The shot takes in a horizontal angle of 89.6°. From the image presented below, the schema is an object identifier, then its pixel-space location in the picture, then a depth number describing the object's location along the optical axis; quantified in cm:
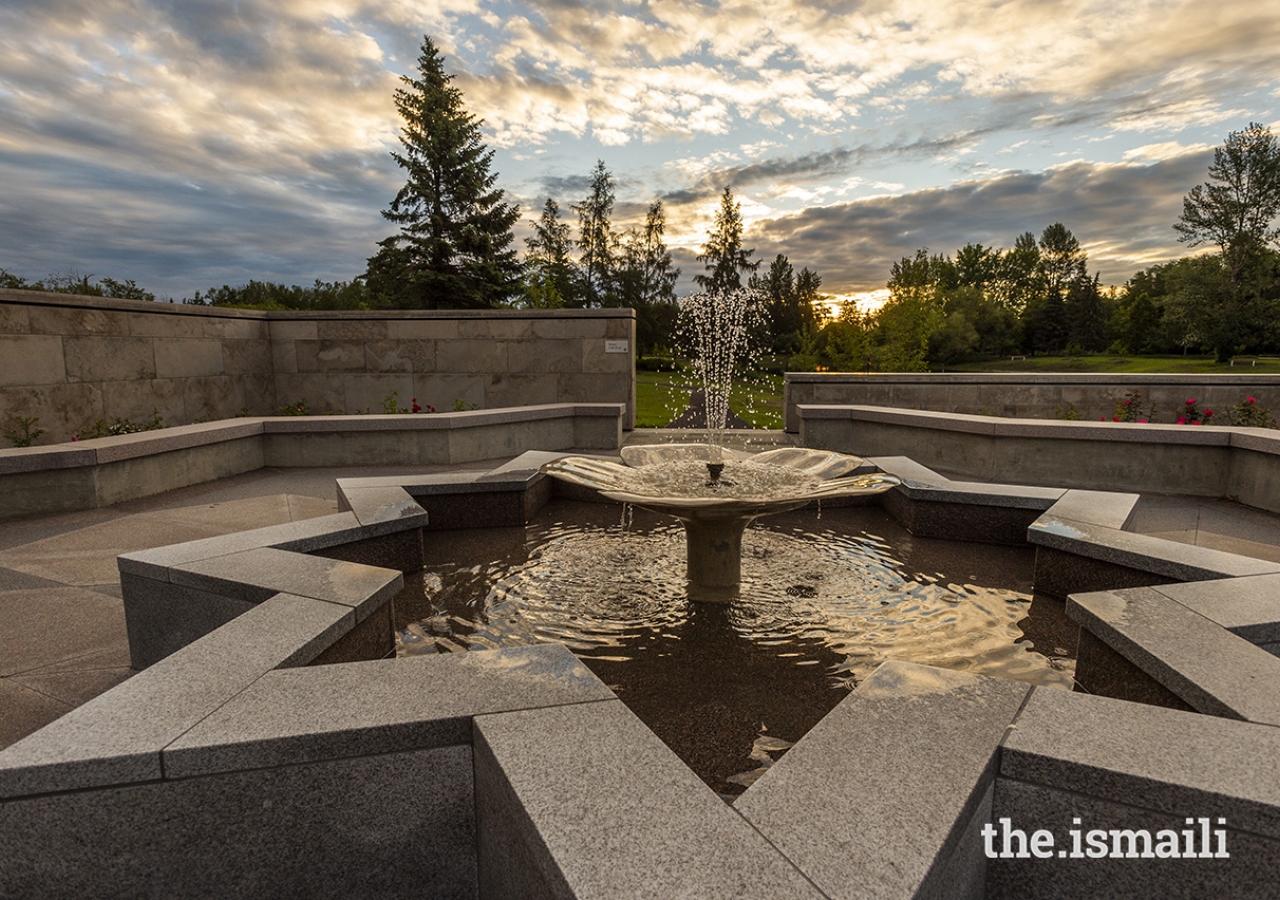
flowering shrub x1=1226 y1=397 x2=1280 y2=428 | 934
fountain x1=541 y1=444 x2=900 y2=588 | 431
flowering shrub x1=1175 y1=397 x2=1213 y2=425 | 973
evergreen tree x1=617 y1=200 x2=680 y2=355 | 5578
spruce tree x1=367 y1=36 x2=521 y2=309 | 3177
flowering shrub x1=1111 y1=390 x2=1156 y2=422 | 1073
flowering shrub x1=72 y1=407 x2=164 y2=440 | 957
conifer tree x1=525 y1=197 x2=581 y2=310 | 5044
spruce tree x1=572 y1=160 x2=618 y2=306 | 5747
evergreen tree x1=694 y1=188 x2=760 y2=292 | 5884
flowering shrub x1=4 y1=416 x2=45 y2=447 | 890
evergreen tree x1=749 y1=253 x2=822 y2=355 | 4834
